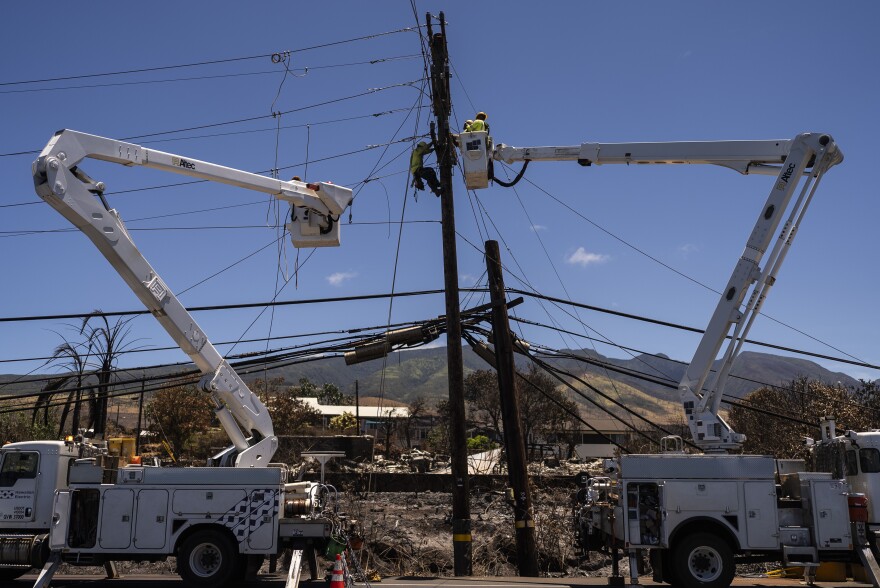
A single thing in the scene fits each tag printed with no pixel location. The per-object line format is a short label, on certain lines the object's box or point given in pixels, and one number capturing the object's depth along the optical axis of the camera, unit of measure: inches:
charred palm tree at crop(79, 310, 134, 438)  1136.8
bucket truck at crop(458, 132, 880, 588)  539.8
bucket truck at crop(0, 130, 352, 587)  555.5
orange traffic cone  474.9
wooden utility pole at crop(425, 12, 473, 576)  668.1
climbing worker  714.2
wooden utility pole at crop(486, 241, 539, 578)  701.9
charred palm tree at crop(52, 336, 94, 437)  1301.7
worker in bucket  639.1
